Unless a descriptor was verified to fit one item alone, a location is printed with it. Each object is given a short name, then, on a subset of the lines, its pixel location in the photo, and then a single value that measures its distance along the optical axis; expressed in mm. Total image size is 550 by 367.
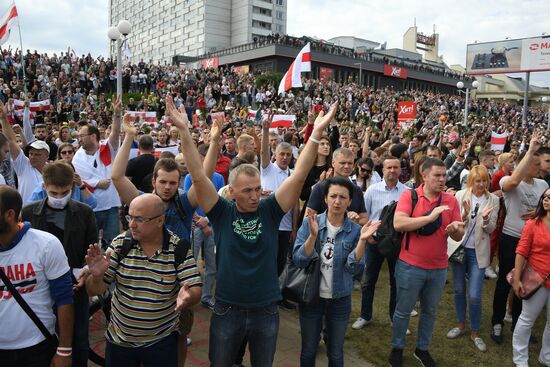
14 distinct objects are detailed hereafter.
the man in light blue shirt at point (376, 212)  5141
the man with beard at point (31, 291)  2514
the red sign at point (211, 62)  52872
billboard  36719
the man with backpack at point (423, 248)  4086
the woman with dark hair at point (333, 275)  3574
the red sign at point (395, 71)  52500
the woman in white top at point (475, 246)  4762
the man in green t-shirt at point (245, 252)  2895
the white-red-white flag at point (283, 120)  11653
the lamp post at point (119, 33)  11184
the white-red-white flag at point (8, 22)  9969
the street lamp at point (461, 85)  19095
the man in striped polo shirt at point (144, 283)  2691
